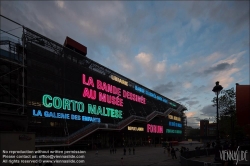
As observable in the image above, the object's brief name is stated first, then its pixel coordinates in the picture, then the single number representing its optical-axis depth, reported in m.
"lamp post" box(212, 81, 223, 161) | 19.86
